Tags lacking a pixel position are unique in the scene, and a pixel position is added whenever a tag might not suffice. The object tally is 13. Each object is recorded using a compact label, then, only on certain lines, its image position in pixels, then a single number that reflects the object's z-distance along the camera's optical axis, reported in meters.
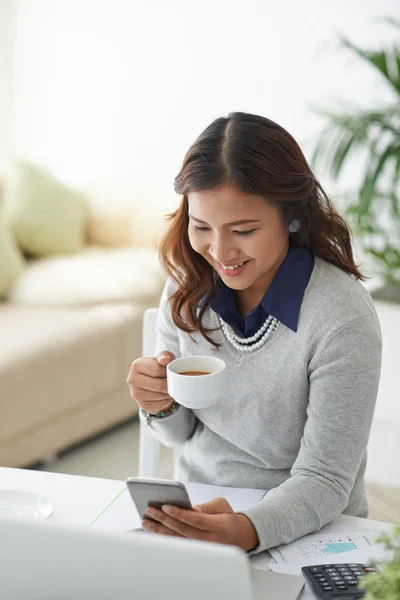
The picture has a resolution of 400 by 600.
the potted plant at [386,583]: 1.82
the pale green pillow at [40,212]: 5.21
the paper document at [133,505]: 2.31
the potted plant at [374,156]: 3.97
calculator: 2.09
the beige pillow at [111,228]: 5.63
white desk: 2.33
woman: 2.37
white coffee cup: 2.30
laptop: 1.79
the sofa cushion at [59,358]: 3.81
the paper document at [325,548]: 2.23
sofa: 3.87
